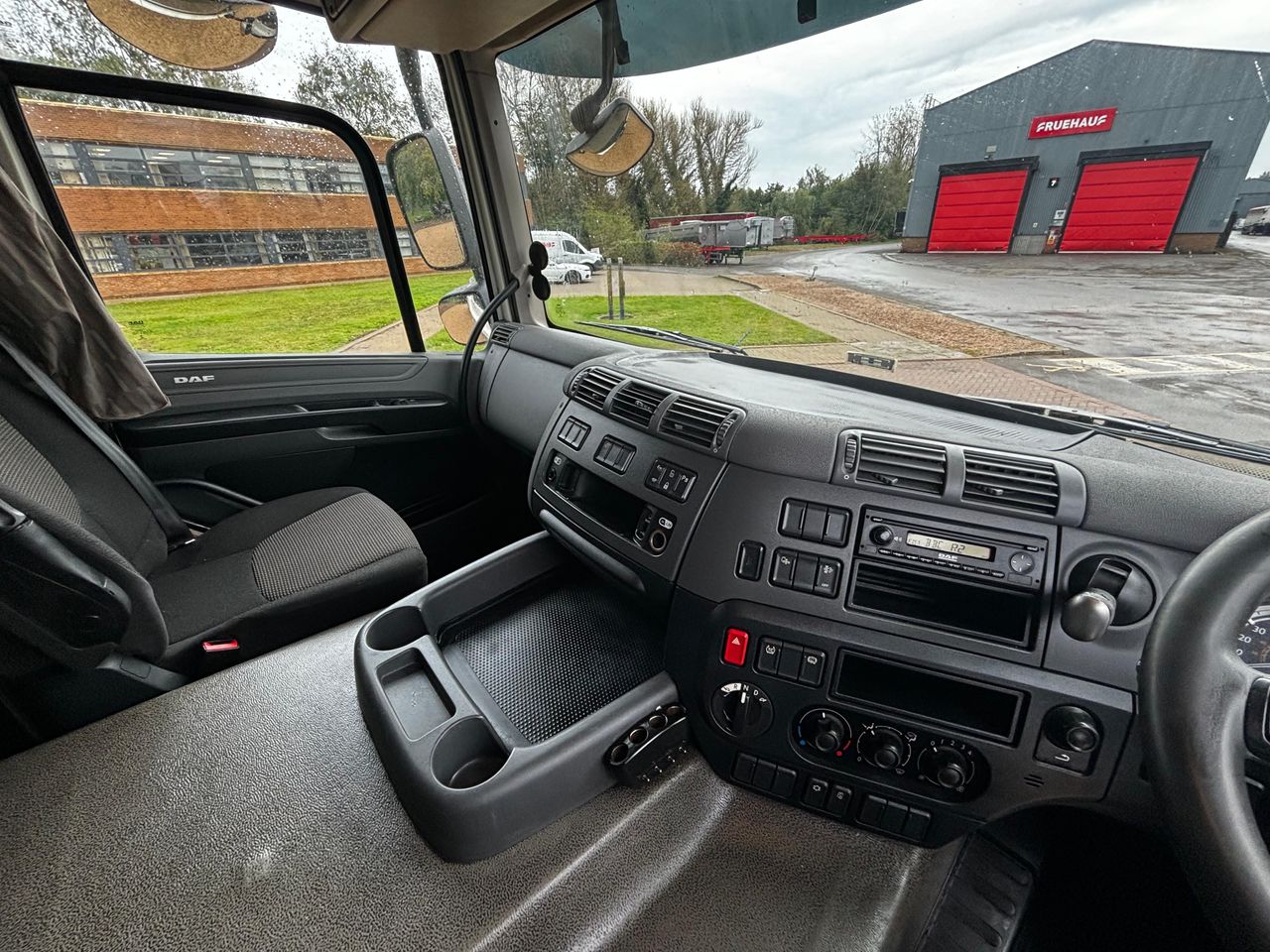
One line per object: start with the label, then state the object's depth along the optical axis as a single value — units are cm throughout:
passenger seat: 115
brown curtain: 143
